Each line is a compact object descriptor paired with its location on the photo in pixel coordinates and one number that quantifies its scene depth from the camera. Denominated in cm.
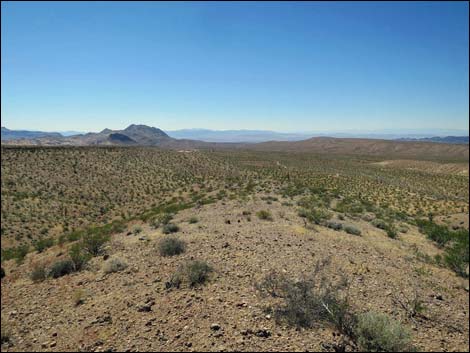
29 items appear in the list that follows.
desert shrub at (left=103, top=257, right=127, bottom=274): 916
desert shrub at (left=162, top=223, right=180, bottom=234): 1362
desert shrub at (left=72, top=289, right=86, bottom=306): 729
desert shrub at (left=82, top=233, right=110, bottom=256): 1127
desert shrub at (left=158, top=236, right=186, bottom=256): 1016
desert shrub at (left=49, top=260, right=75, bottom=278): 932
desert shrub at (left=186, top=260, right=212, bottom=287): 771
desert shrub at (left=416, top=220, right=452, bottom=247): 1557
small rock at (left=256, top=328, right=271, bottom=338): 548
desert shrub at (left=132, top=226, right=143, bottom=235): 1444
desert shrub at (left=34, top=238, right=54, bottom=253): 1469
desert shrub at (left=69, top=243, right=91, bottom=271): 967
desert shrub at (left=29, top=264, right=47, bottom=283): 918
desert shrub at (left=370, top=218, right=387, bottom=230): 1730
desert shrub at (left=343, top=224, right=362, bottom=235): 1452
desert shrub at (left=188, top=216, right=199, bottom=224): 1564
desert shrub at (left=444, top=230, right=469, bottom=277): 1052
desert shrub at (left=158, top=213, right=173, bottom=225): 1609
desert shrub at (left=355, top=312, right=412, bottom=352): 511
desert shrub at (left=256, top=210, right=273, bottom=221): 1641
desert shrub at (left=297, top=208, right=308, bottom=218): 1747
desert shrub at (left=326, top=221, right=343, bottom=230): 1498
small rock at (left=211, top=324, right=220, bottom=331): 569
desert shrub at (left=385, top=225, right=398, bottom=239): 1535
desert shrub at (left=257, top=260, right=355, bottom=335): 576
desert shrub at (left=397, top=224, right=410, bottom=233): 1709
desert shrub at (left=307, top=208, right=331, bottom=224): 1614
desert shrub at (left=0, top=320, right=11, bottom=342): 579
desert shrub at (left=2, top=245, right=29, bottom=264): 1373
